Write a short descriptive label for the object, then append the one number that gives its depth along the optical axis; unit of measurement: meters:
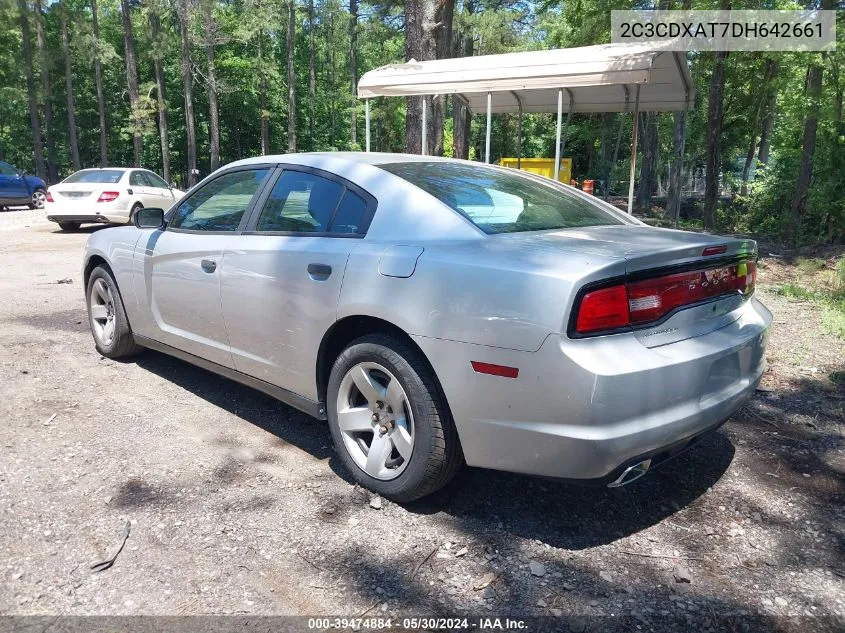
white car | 14.57
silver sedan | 2.48
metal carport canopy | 8.35
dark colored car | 20.47
